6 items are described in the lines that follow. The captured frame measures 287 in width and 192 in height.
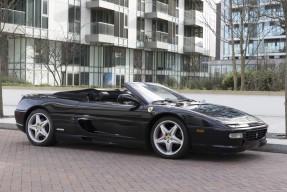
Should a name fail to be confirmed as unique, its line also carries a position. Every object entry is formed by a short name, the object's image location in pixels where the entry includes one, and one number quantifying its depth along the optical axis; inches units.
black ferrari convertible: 299.3
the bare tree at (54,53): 1320.1
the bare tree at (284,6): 398.8
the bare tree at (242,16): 761.0
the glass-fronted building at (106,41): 1338.6
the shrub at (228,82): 837.8
